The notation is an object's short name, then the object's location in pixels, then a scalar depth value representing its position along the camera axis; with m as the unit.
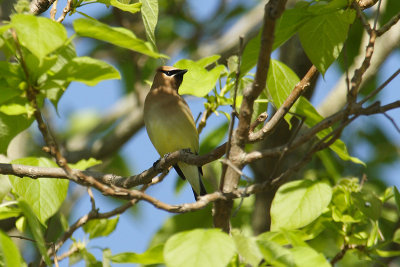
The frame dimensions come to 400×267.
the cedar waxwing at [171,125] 10.97
